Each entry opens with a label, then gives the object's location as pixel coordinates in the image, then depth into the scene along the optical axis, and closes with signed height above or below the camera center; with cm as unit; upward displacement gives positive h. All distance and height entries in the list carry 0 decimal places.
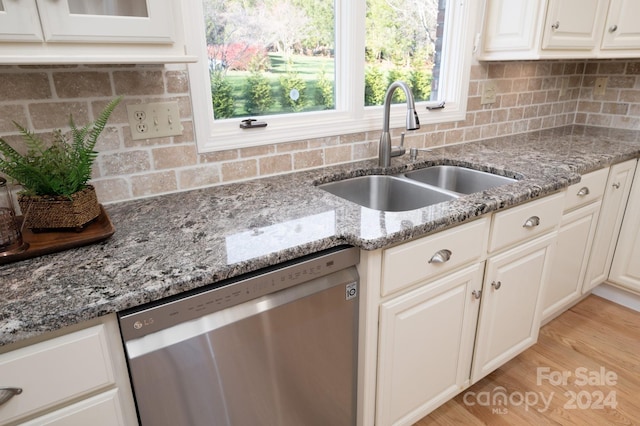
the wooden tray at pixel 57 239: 96 -40
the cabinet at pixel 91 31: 87 +9
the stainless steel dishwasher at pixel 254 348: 89 -66
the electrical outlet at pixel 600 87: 264 -12
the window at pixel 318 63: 147 +3
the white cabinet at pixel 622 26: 211 +21
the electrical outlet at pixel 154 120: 132 -15
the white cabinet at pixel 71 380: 76 -58
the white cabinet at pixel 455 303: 125 -79
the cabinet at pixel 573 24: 195 +21
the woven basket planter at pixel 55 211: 102 -33
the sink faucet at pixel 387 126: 153 -21
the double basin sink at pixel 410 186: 162 -48
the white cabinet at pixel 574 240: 186 -81
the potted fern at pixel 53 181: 100 -26
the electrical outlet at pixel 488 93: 225 -13
